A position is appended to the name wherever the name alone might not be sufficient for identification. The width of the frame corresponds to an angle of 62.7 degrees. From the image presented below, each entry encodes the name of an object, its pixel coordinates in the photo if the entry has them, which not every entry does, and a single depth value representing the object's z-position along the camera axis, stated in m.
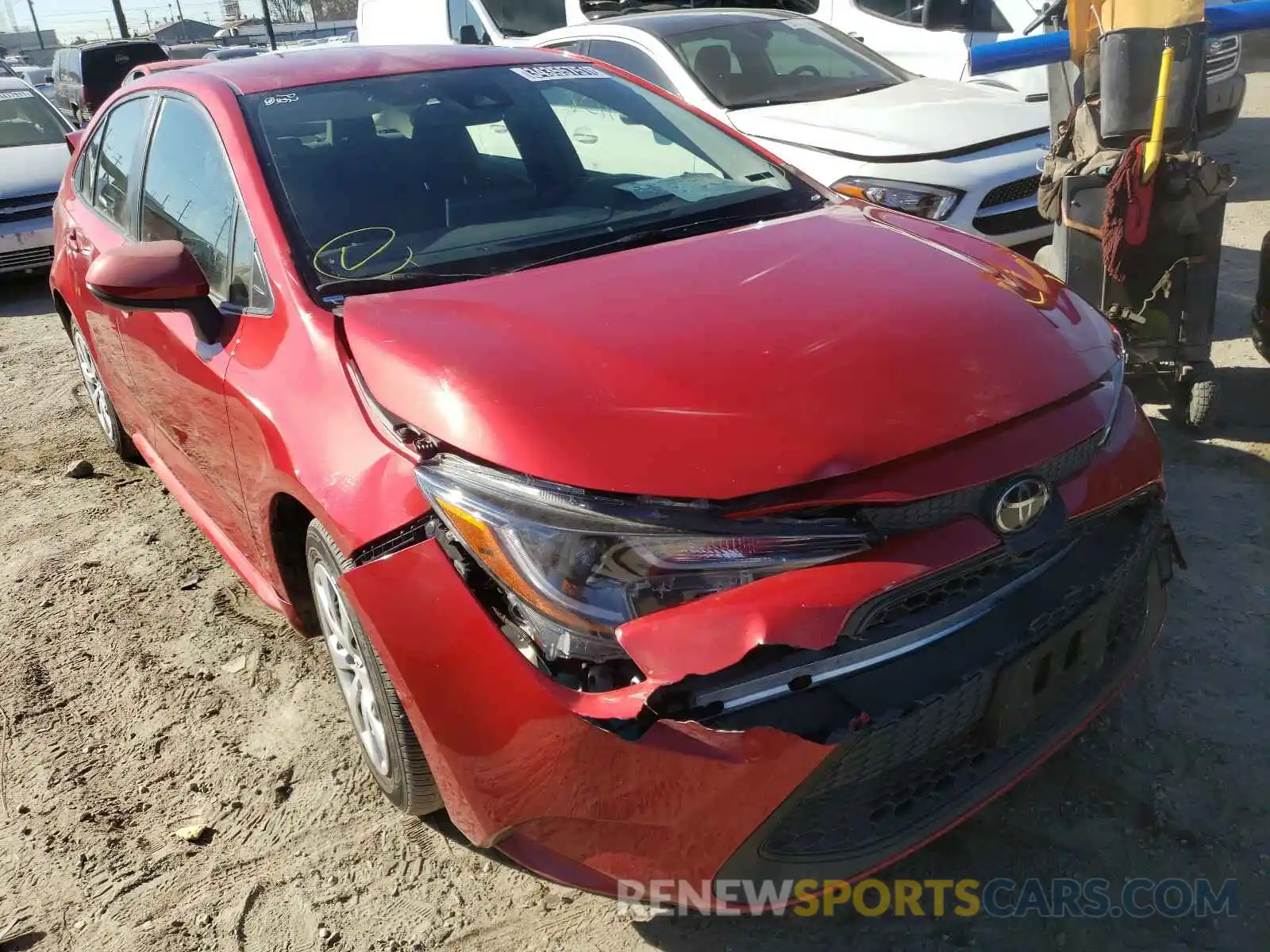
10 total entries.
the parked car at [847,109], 5.07
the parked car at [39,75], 26.03
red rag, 3.57
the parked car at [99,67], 17.16
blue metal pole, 3.45
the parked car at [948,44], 7.01
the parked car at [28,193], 7.95
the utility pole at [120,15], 33.84
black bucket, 3.53
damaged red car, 1.68
